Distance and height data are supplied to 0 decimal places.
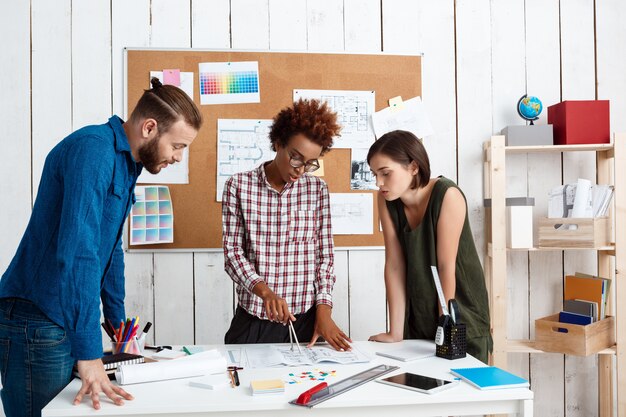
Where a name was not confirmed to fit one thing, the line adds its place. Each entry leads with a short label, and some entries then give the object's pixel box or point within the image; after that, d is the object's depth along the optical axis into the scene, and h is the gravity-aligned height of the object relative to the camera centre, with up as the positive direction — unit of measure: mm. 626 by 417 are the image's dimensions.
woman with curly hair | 2150 -58
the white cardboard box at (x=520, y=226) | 2816 -59
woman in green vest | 1908 -112
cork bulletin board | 2885 +652
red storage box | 2848 +466
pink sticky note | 2893 +702
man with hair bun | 1326 -85
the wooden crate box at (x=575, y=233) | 2754 -92
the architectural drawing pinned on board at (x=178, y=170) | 2867 +228
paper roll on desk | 1450 -404
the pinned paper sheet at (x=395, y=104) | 3018 +586
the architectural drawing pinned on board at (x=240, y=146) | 2916 +353
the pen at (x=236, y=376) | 1465 -425
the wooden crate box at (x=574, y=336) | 2680 -591
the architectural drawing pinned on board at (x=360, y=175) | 2986 +207
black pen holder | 1710 -386
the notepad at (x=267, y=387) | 1364 -416
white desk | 1303 -441
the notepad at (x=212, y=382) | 1428 -431
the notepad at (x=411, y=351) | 1726 -434
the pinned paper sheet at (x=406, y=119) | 3008 +505
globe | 2926 +548
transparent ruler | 1325 -430
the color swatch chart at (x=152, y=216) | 2838 -7
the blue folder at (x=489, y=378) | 1428 -426
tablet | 1407 -429
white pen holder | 1679 -391
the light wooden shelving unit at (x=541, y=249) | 2791 -223
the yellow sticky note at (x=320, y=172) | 2965 +222
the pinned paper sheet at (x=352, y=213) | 2973 +8
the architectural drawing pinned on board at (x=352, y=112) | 2980 +538
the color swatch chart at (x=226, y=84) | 2918 +671
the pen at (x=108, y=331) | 1726 -357
